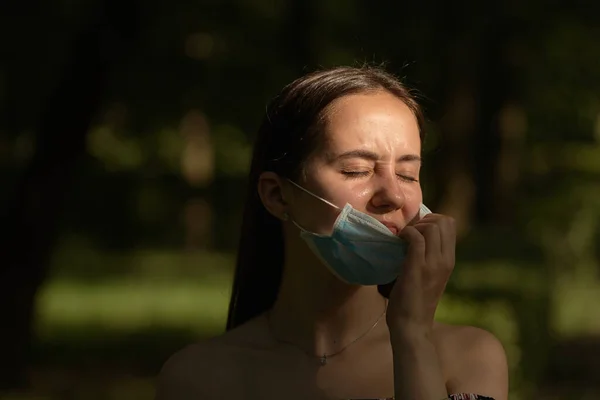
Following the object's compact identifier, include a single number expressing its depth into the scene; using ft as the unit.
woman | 15.09
